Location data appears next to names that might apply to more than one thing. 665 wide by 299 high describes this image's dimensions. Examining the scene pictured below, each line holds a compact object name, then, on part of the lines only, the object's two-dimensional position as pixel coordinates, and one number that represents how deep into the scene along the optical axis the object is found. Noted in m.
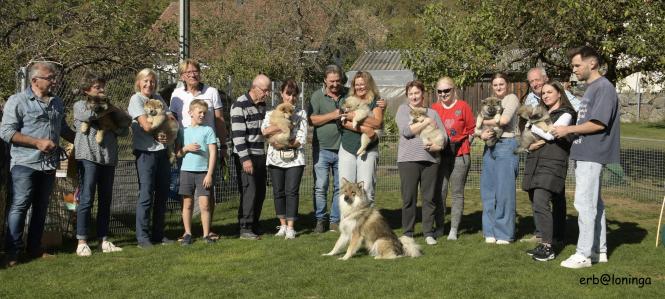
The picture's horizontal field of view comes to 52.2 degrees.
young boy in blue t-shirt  7.01
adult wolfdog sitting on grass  6.39
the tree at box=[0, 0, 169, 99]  10.11
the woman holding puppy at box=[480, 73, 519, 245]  6.95
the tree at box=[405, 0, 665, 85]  9.83
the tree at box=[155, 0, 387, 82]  23.23
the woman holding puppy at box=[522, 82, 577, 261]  6.36
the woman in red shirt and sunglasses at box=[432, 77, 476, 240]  7.27
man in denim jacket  5.93
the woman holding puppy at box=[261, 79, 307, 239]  7.30
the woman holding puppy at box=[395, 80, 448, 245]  7.04
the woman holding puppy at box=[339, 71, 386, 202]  7.27
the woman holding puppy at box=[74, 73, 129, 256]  6.38
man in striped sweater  7.22
